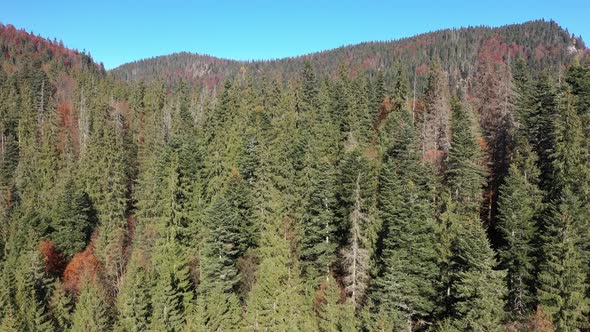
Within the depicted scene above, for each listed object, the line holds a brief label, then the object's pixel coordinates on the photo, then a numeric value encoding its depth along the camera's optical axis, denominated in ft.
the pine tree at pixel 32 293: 136.46
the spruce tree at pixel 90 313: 130.93
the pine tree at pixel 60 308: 140.71
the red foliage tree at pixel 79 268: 164.55
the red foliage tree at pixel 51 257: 178.70
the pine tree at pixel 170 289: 128.77
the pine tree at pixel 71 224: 190.29
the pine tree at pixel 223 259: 123.24
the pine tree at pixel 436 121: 172.14
